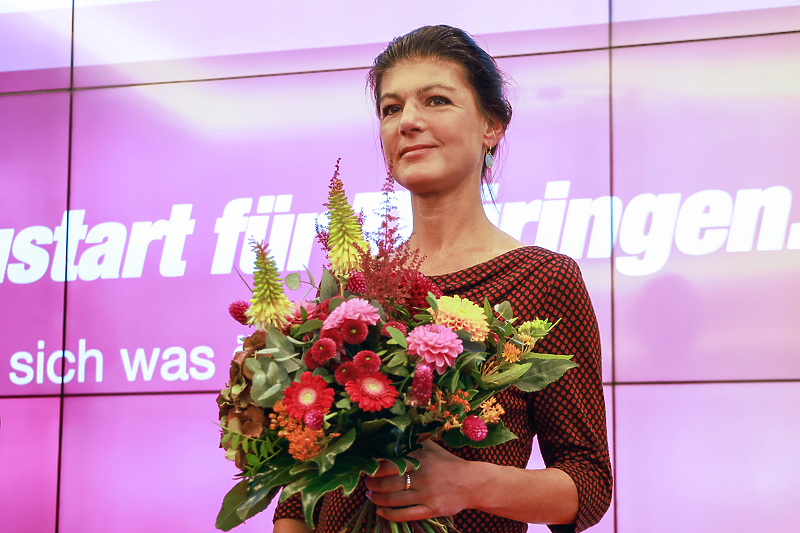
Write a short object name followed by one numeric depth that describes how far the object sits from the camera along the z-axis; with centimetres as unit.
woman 103
